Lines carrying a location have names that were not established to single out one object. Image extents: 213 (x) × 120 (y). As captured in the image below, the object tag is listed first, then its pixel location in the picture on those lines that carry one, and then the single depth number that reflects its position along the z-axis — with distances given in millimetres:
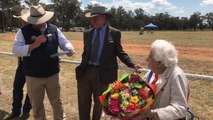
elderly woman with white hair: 1526
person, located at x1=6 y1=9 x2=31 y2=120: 3385
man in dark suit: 2573
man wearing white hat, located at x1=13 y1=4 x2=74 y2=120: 2576
